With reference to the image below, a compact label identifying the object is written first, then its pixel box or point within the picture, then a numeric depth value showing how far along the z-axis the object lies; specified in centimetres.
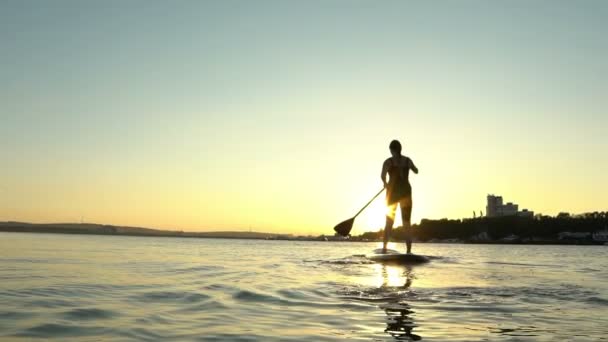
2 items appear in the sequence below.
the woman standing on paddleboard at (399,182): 1501
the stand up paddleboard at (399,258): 1374
